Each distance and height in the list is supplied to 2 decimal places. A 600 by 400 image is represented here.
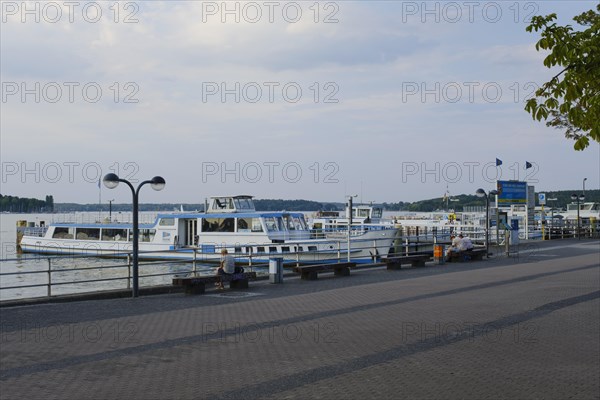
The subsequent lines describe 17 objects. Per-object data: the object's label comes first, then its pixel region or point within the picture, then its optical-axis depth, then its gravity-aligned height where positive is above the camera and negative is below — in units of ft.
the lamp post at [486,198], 98.37 +1.55
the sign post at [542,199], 198.43 +2.68
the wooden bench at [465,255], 91.22 -6.49
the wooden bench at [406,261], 78.54 -6.34
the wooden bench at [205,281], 54.95 -6.00
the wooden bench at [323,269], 66.95 -6.15
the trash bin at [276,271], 63.77 -5.82
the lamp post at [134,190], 51.65 +1.81
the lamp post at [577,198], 152.35 +2.47
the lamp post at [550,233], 151.83 -5.81
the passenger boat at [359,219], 184.03 -2.86
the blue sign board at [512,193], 137.90 +3.12
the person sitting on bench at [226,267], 58.49 -4.96
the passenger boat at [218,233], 113.29 -4.37
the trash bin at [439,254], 87.61 -5.97
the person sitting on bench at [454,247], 91.04 -5.35
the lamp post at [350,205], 148.21 +0.96
